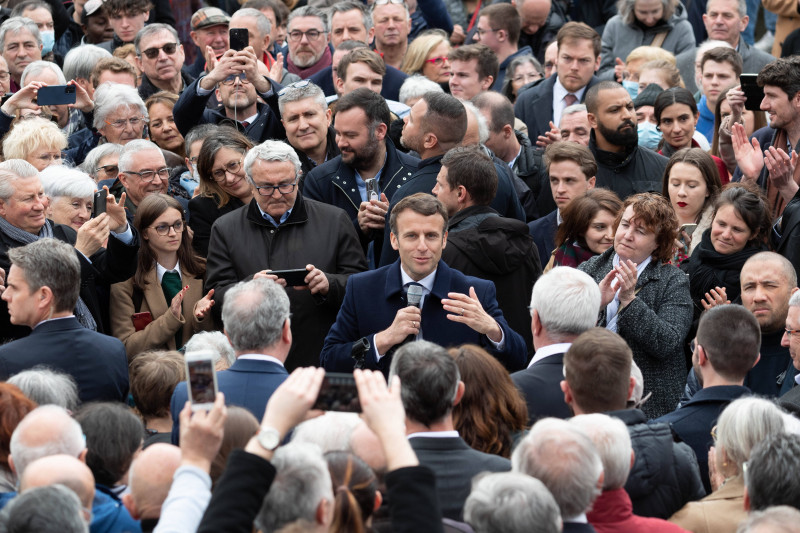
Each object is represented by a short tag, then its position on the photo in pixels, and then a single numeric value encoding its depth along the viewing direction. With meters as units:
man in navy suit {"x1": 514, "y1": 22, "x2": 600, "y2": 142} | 18.00
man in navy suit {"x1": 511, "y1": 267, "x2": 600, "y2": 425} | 9.42
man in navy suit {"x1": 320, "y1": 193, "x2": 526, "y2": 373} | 10.92
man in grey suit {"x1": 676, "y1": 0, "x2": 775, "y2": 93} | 20.47
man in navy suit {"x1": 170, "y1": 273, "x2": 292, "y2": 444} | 8.87
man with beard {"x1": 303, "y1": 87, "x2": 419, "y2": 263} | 14.30
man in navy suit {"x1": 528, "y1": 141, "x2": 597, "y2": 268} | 14.34
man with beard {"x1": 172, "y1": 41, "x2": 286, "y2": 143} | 15.66
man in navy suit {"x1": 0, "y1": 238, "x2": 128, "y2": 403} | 10.33
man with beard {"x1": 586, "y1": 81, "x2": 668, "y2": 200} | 15.34
